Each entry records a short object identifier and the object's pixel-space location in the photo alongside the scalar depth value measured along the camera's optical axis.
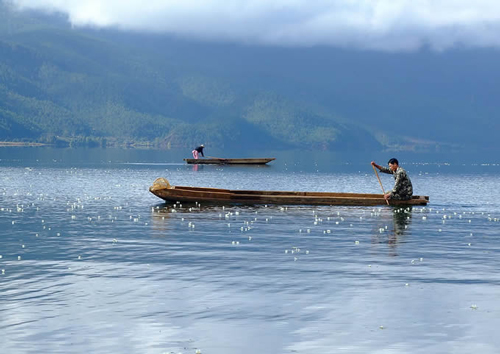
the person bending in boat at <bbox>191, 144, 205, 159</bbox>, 174.52
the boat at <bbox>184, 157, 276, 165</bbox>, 160.25
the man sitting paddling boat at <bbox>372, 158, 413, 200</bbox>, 53.06
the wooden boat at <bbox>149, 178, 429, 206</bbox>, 54.97
